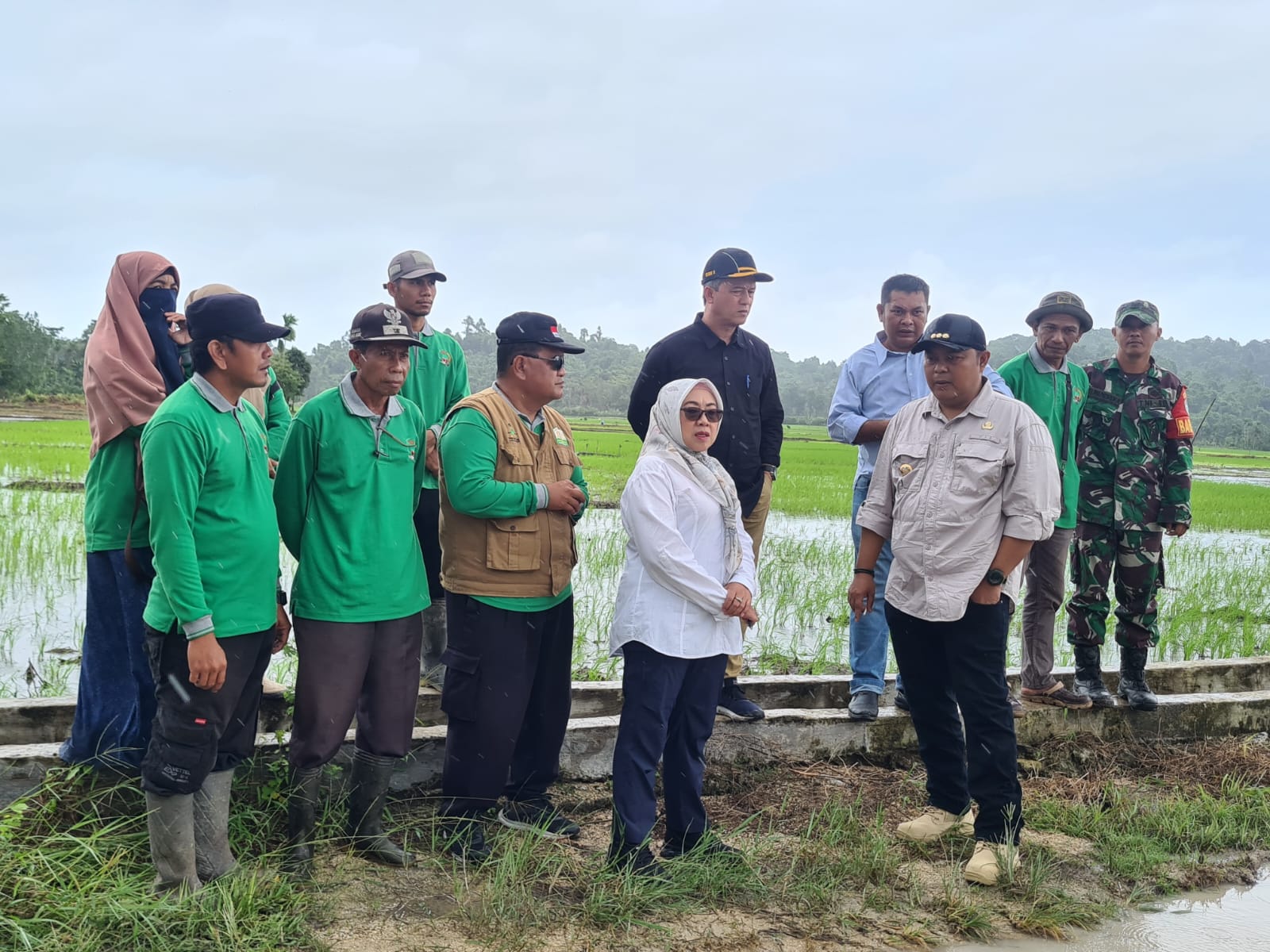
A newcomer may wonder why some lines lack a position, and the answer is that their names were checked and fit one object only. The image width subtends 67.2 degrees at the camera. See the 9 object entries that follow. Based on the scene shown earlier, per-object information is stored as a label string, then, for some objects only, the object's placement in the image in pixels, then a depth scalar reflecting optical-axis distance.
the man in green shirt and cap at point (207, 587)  2.47
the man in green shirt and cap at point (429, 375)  3.97
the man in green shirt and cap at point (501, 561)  3.09
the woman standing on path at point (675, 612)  2.94
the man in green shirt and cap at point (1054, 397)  4.16
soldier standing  4.50
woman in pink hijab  2.91
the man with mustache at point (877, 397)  4.20
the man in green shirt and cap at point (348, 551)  2.88
